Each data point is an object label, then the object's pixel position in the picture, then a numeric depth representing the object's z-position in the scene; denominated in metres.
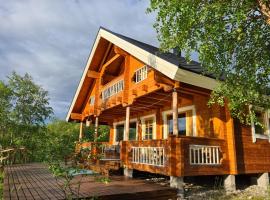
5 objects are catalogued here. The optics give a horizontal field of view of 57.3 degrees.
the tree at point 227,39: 5.34
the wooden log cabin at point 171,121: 7.25
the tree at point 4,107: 23.66
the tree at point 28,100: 25.80
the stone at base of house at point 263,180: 8.98
